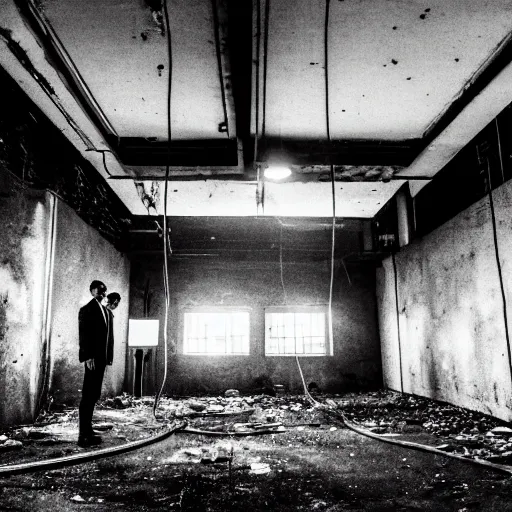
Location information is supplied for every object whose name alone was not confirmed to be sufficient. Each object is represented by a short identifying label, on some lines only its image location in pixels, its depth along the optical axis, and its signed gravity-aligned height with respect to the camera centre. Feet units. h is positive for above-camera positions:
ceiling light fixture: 14.39 +5.52
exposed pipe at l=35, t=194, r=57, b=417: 14.80 +0.95
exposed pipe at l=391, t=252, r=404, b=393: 24.00 +0.02
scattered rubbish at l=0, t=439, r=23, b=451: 10.74 -2.99
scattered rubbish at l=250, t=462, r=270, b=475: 9.23 -3.23
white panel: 21.99 -0.21
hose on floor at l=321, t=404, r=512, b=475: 8.88 -3.21
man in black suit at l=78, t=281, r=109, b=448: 11.68 -0.81
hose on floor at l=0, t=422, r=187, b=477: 8.72 -2.98
